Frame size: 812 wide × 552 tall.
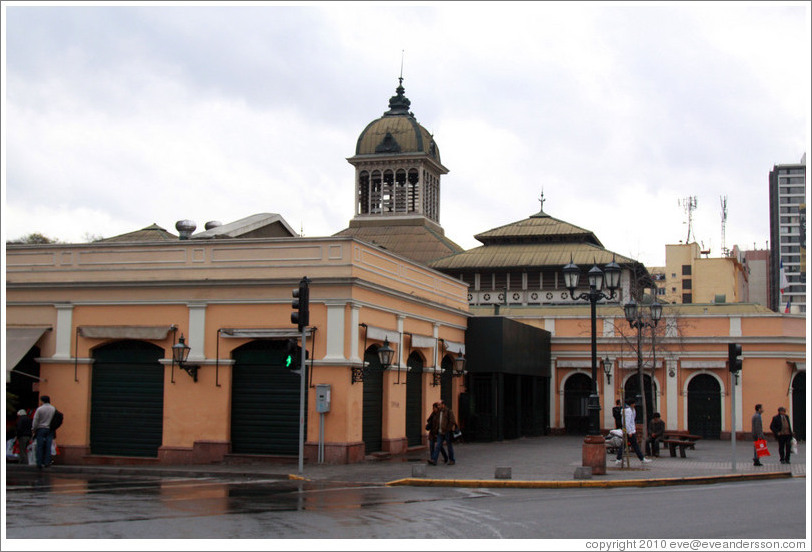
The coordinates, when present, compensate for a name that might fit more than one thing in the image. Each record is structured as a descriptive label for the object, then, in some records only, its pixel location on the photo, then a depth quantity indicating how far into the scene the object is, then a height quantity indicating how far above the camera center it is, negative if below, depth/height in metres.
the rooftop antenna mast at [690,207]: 106.26 +17.19
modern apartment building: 166.50 +25.49
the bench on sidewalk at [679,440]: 28.42 -2.05
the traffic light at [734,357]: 23.80 +0.32
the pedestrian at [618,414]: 24.80 -1.09
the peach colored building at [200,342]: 24.84 +0.59
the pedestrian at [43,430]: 23.28 -1.52
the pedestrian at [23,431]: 24.55 -1.63
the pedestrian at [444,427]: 24.22 -1.42
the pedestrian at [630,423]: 24.75 -1.32
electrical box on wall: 24.19 -0.74
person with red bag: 25.80 -1.49
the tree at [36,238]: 54.80 +6.93
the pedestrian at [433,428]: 24.53 -1.46
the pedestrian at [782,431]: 26.83 -1.58
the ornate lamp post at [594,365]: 21.88 +0.09
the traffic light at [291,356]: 21.44 +0.22
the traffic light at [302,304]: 21.62 +1.31
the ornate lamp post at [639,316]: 29.51 +1.67
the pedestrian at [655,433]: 28.02 -1.75
